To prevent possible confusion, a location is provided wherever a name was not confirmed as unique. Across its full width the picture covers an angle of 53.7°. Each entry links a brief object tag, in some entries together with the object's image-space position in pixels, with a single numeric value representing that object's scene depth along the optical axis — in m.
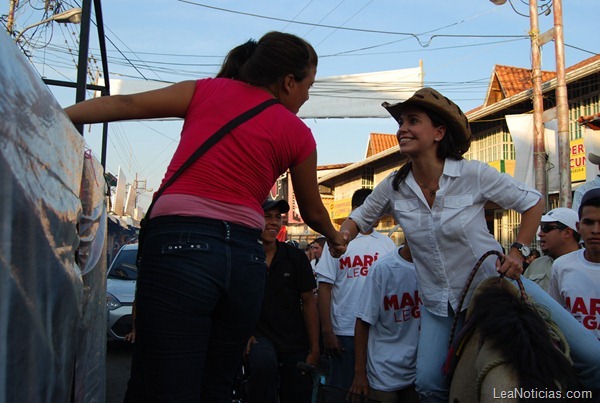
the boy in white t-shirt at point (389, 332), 4.03
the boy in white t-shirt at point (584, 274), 3.76
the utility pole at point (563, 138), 13.05
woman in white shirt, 3.15
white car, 9.44
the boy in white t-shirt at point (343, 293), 5.60
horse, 2.22
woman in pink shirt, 1.94
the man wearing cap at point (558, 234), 5.62
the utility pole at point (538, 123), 14.02
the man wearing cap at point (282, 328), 4.61
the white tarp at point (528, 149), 15.23
